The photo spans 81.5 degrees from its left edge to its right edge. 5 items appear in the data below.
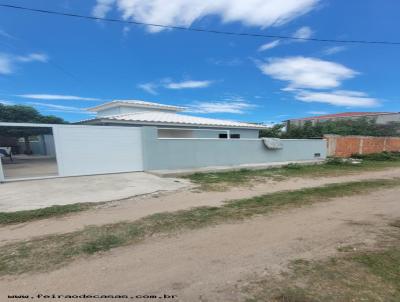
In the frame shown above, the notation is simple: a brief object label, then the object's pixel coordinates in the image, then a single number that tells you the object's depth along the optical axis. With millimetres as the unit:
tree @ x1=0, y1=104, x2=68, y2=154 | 27562
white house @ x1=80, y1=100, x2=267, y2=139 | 12812
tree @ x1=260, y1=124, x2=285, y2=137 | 23175
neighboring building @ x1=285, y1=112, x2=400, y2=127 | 36344
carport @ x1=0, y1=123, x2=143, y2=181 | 9133
